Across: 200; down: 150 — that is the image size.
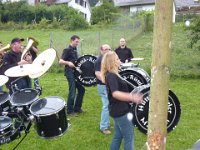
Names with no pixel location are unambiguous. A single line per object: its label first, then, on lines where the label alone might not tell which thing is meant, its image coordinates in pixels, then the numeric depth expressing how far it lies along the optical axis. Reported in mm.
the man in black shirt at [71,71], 8148
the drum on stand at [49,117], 5402
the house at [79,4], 54344
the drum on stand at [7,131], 5288
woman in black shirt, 4984
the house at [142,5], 53000
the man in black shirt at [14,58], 7809
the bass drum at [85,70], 8328
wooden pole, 3094
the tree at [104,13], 41938
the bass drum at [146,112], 5676
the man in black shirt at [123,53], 10094
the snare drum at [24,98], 5703
